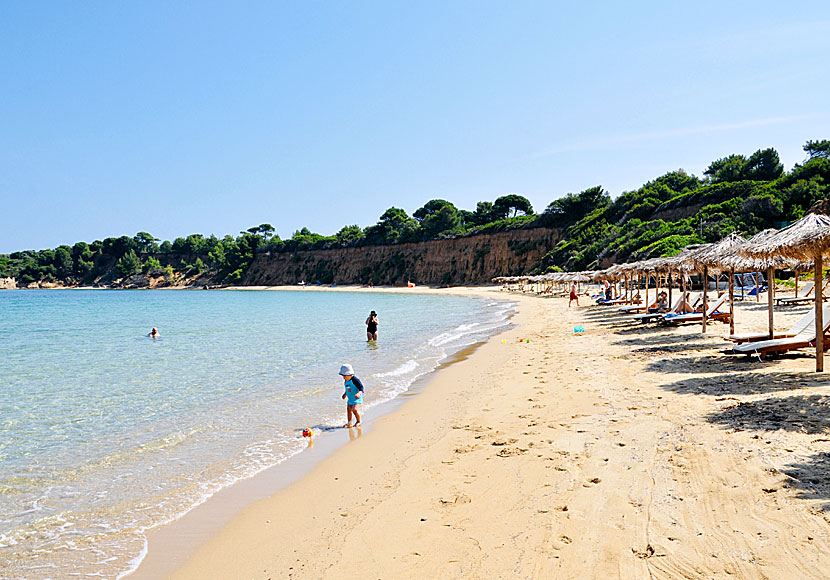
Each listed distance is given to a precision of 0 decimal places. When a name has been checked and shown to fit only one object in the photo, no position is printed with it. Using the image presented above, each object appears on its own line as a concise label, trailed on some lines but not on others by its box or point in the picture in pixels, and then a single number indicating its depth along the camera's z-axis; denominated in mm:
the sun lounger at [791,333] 8922
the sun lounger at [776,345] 8258
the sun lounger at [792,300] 18250
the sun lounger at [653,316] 15184
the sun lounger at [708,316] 13781
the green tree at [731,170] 54969
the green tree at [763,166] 53469
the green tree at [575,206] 68188
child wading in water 7102
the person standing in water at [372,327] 16812
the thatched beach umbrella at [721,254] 11184
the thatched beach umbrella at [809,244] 6938
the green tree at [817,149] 55106
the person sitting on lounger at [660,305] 17375
